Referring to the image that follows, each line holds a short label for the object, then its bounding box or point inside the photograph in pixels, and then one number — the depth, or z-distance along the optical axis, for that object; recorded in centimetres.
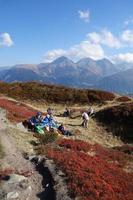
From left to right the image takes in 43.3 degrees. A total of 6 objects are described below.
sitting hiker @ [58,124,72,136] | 1994
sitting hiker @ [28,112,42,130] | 1916
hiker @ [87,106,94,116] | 2771
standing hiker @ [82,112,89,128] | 2358
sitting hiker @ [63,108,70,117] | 2836
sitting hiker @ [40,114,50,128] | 1951
